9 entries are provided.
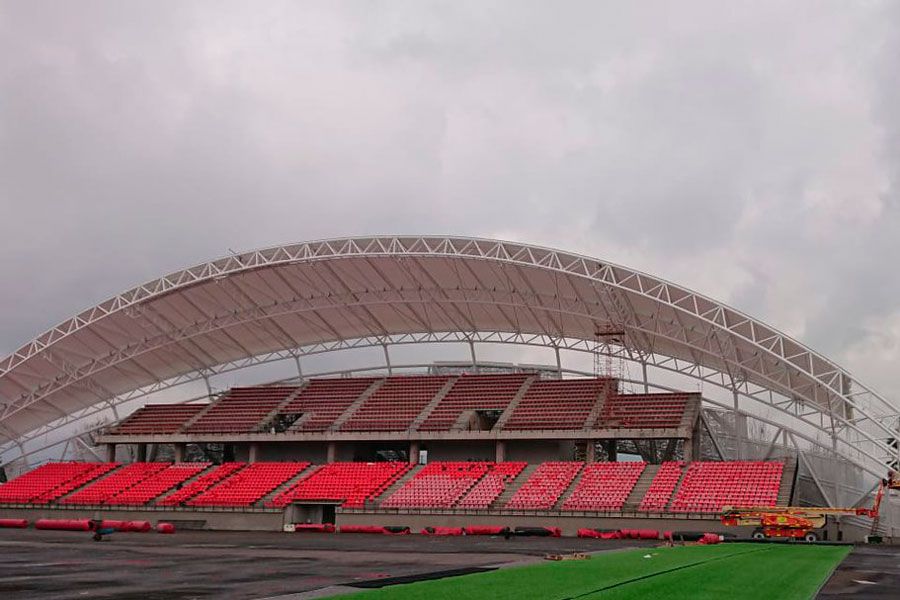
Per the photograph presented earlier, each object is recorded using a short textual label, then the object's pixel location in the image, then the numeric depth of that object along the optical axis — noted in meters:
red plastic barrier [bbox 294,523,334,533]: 46.91
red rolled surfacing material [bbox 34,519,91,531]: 44.57
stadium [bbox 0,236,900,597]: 44.06
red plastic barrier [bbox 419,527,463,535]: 43.09
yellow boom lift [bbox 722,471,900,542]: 38.06
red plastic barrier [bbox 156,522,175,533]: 42.41
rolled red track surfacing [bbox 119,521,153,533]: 43.44
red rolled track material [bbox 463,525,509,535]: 42.44
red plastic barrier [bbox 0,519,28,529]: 49.69
